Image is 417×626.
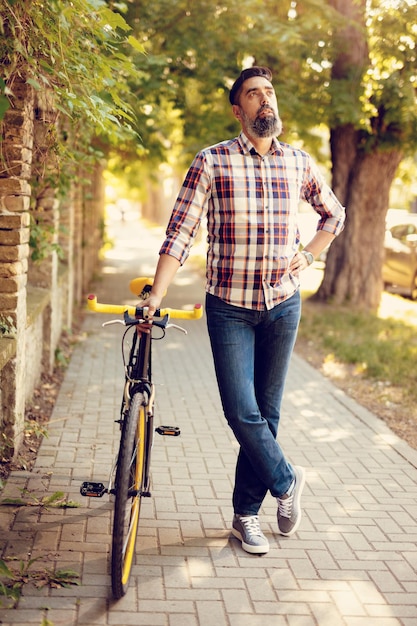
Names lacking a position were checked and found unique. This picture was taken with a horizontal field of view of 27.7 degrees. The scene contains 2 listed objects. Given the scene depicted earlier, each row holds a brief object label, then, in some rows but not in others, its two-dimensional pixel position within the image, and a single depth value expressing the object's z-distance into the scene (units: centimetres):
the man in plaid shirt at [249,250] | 394
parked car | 1694
